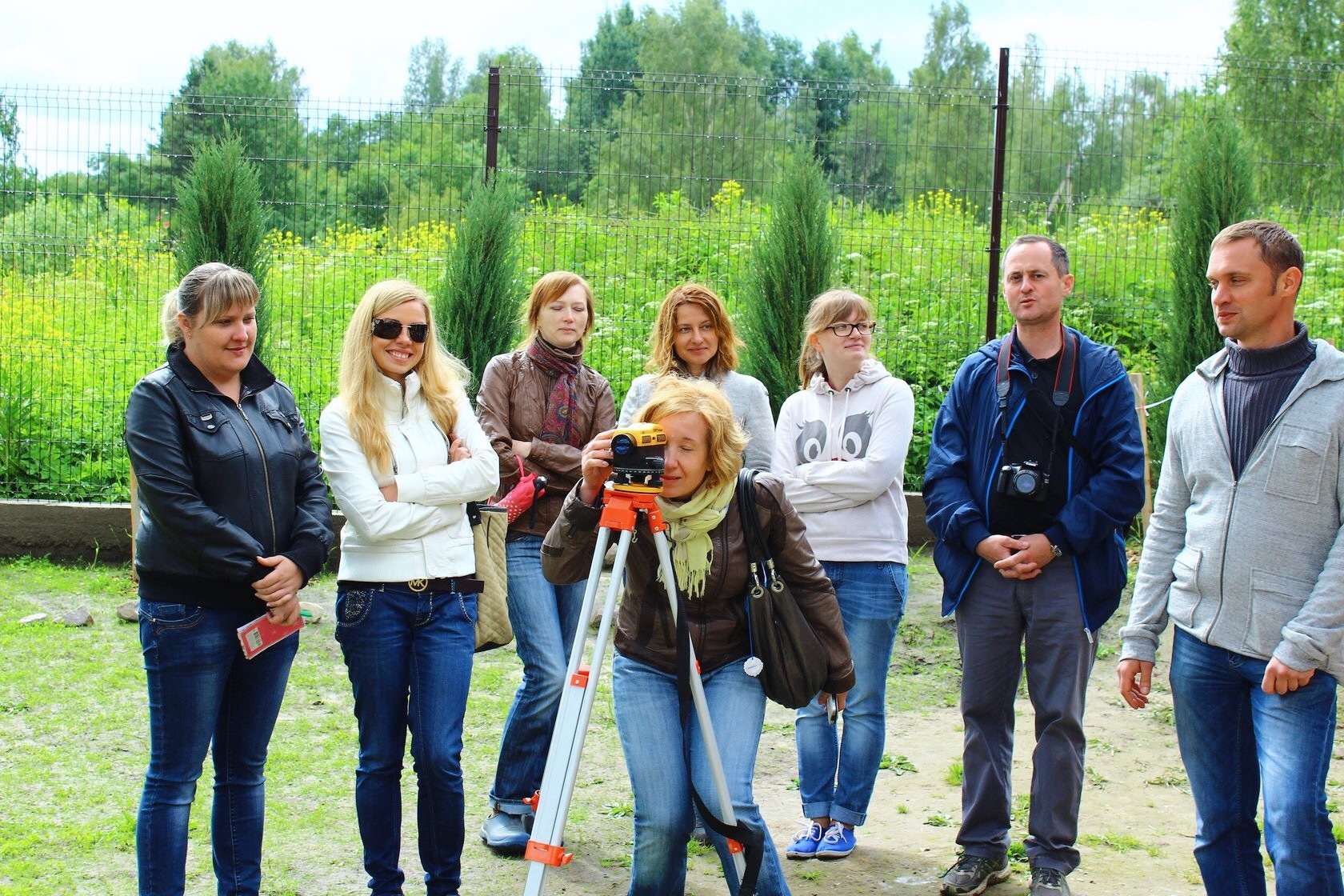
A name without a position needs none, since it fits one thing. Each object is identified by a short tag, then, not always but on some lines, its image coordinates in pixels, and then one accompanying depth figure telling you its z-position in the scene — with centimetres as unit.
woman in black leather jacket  321
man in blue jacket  383
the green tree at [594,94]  845
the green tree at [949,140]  873
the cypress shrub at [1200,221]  840
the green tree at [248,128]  835
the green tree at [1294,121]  891
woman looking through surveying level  305
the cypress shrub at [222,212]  820
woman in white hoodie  430
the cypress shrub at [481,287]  816
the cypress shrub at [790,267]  832
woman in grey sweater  454
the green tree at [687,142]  849
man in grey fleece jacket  296
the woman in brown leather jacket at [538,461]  427
